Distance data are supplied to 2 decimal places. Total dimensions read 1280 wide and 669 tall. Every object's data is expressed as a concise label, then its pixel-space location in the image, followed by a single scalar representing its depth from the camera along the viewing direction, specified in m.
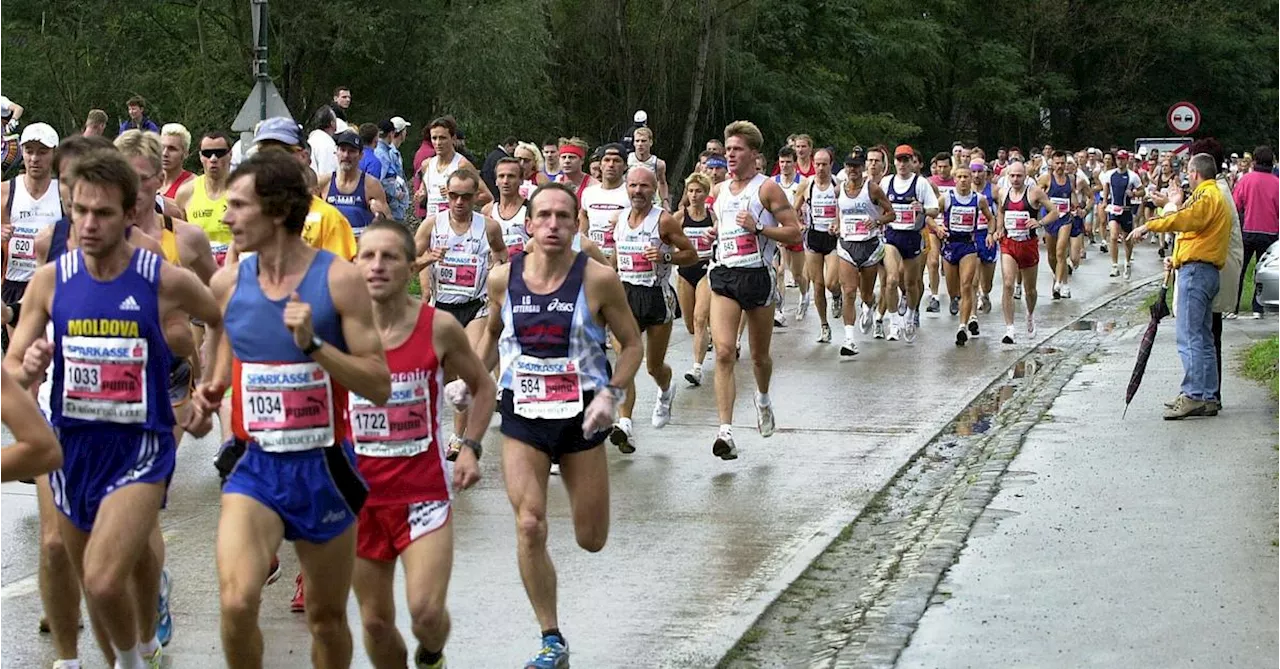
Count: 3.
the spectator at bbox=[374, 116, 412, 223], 17.78
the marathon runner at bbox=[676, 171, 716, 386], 15.15
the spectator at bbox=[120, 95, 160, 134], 21.09
